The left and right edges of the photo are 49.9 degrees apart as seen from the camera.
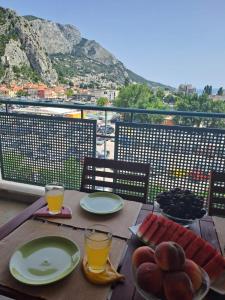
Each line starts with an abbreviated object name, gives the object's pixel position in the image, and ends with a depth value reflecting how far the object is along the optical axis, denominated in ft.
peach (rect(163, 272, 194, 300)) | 1.83
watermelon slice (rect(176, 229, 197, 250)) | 2.54
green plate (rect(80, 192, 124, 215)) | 3.66
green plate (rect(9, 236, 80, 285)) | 2.30
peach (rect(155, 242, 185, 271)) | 1.93
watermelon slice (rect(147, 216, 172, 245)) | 2.73
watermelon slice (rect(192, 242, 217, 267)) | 2.38
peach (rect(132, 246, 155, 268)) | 2.14
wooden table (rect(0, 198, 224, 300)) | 2.12
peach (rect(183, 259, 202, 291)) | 1.95
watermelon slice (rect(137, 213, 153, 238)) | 2.90
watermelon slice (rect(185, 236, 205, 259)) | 2.45
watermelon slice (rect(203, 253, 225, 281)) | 2.27
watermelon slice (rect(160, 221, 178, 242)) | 2.70
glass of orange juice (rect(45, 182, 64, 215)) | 3.53
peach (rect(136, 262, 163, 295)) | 1.94
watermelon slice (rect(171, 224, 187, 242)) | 2.64
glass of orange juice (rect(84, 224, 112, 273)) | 2.40
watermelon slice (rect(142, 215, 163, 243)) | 2.81
